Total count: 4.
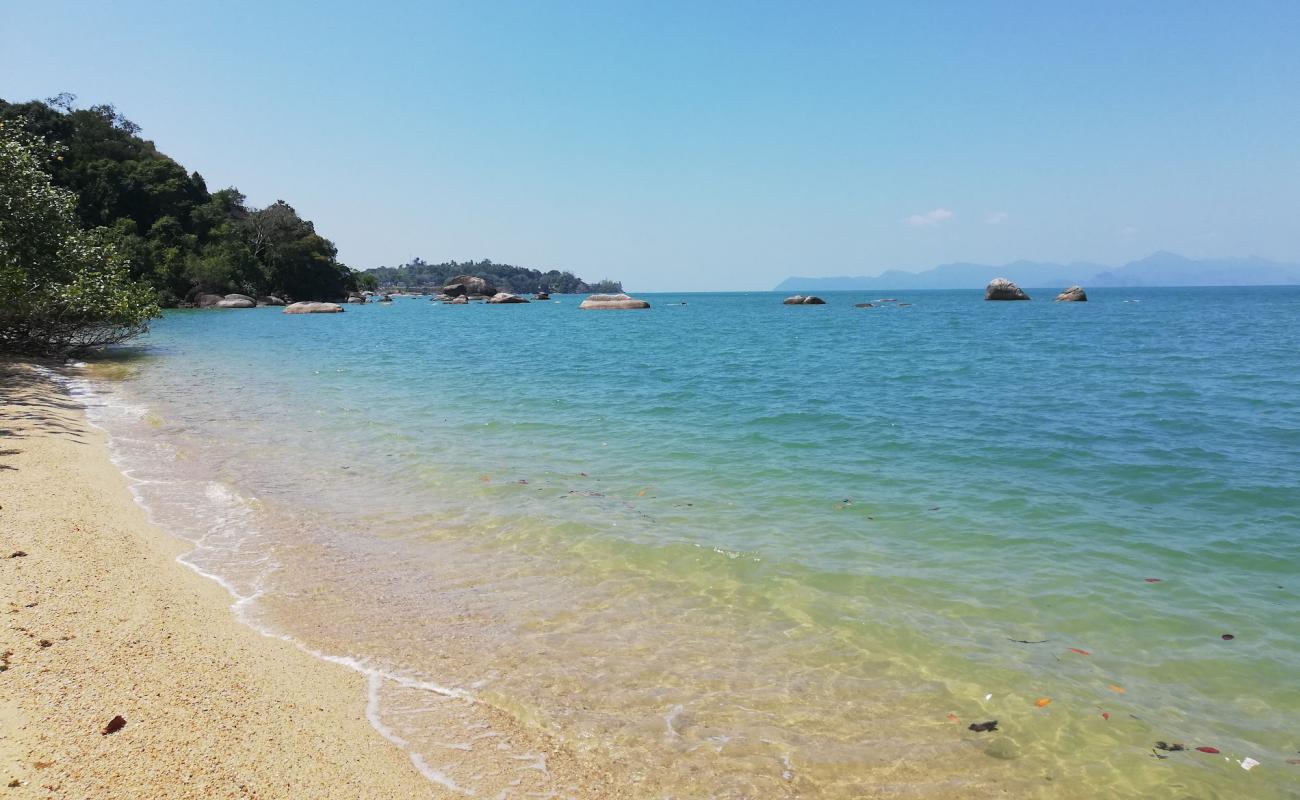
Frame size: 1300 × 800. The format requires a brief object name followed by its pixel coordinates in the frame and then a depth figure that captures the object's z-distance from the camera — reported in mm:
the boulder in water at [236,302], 77812
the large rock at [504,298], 122562
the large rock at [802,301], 104625
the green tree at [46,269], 19609
